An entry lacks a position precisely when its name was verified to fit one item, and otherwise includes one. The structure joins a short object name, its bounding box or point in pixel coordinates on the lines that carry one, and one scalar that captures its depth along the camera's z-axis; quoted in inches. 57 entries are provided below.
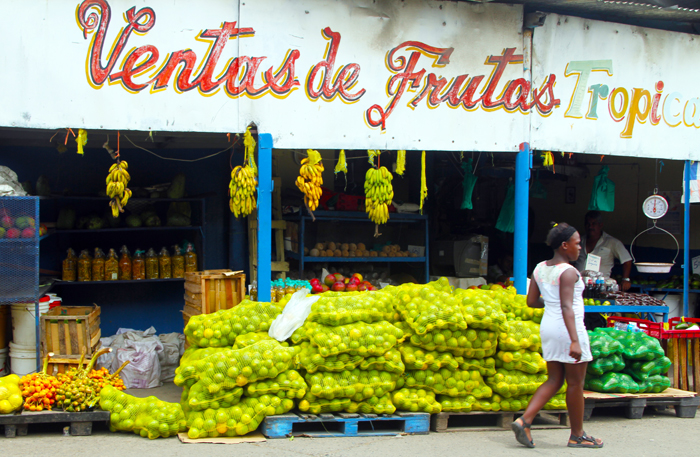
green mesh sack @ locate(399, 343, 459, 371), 220.5
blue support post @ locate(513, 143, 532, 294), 298.0
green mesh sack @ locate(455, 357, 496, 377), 225.6
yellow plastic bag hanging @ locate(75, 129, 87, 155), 252.2
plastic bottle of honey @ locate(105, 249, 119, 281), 332.8
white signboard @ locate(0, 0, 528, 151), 248.2
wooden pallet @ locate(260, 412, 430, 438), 211.9
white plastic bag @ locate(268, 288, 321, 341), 227.9
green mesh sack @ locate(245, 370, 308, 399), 210.8
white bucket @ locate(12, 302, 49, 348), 268.7
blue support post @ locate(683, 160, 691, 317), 331.9
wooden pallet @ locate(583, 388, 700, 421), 239.1
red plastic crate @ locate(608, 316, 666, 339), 269.9
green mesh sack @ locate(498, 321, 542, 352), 226.5
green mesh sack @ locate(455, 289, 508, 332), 218.7
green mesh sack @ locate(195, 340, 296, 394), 204.4
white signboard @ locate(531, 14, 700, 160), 305.1
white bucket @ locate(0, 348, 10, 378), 279.0
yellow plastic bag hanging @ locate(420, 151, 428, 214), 287.0
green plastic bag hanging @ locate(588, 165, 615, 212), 355.6
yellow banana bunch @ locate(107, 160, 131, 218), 264.1
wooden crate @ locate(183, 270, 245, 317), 281.6
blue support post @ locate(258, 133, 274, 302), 267.9
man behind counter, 366.9
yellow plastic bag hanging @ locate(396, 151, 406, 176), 285.4
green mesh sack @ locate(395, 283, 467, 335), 217.8
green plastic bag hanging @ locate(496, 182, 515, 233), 374.6
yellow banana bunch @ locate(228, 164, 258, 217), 269.3
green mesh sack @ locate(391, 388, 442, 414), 221.6
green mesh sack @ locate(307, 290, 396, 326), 221.3
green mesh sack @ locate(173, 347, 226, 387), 211.3
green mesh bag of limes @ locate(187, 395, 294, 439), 206.7
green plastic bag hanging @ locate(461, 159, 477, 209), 356.2
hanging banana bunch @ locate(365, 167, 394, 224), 292.0
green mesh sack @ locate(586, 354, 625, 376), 243.9
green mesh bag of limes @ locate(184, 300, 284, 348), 240.8
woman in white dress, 194.2
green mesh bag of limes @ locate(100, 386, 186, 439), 211.0
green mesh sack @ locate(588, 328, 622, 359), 245.0
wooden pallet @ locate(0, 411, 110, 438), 209.3
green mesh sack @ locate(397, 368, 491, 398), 223.6
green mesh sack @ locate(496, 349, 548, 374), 226.8
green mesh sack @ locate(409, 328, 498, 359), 219.8
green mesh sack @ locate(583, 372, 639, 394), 243.6
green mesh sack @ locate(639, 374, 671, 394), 247.6
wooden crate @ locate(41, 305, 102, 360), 259.9
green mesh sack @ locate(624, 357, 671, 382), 247.4
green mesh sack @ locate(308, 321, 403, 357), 213.0
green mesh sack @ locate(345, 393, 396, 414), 218.1
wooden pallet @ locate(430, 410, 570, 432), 226.1
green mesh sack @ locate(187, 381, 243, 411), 206.2
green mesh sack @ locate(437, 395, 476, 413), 224.8
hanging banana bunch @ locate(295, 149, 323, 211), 277.3
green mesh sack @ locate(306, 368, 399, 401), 213.2
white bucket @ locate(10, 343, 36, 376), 269.1
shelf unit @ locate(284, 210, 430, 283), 353.4
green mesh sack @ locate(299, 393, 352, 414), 215.4
